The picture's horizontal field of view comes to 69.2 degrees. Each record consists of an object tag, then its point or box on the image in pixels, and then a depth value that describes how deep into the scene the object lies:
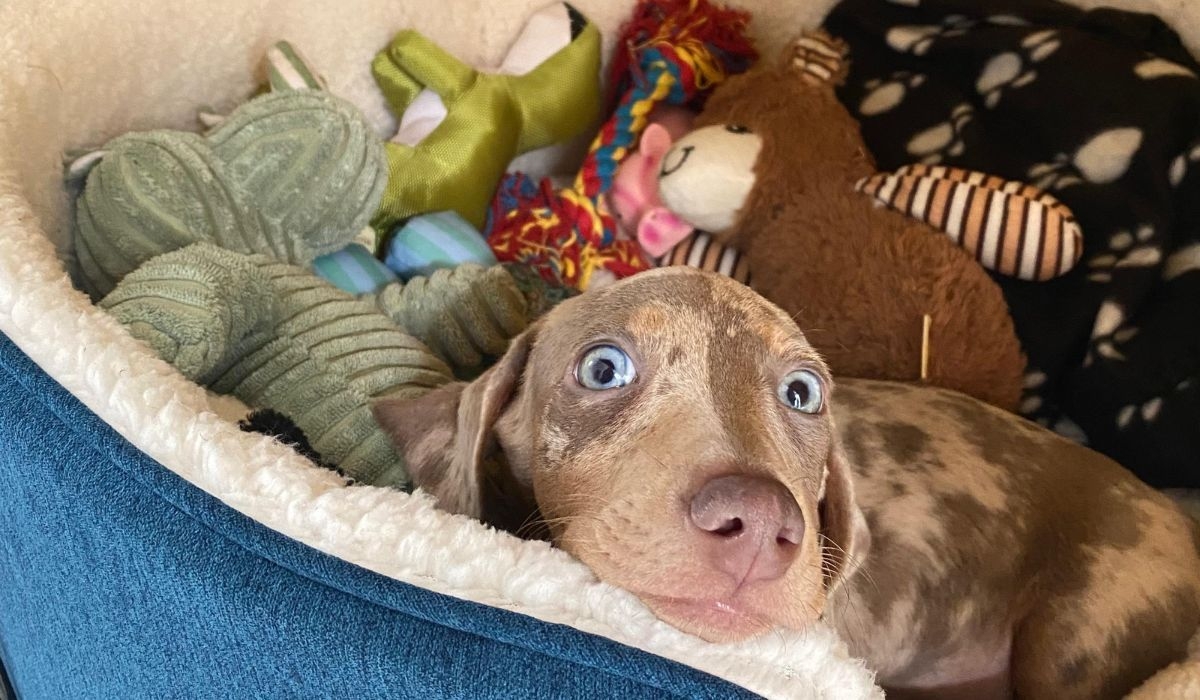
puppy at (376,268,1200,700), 0.16
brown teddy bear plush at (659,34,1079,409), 0.32
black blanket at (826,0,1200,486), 0.30
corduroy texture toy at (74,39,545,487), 0.22
